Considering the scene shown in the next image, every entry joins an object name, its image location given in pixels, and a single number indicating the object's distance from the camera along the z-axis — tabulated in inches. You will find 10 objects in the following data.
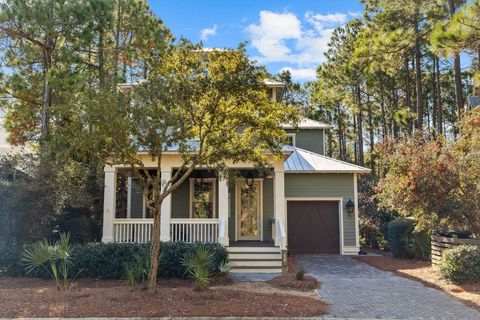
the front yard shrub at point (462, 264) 386.3
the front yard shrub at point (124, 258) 410.9
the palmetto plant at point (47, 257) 360.2
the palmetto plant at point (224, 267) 398.2
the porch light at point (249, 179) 587.4
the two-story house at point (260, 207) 501.7
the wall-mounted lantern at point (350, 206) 652.7
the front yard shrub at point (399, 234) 587.2
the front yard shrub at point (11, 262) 421.1
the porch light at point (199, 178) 616.7
